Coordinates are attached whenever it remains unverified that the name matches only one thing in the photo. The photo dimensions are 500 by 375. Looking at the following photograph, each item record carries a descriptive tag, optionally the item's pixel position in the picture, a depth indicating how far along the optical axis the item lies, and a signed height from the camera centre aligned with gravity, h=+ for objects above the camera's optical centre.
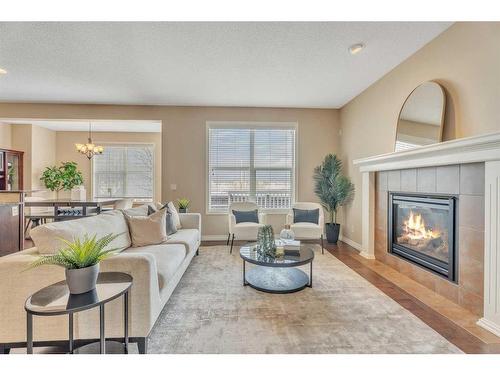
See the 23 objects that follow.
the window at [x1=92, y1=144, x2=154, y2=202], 6.80 +0.37
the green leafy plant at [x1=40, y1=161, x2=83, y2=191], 6.07 +0.21
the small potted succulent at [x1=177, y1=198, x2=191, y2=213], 4.44 -0.36
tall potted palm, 4.46 -0.04
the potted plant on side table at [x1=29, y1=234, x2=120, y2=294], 1.27 -0.43
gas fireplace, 2.33 -0.50
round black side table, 1.13 -0.58
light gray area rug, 1.66 -1.10
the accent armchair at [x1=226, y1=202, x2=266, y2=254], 4.00 -0.71
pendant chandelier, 5.52 +0.85
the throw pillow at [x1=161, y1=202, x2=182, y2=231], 3.40 -0.45
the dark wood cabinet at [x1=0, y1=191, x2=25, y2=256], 3.34 -0.53
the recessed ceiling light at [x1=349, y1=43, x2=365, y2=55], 2.66 +1.58
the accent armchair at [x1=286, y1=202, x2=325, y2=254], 3.96 -0.70
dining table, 4.28 -0.42
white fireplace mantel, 1.79 -0.04
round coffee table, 2.38 -1.07
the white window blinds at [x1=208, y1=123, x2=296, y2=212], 4.95 +0.45
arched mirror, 2.45 +0.79
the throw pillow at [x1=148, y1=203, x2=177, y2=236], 3.19 -0.49
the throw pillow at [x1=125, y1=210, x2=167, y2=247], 2.71 -0.51
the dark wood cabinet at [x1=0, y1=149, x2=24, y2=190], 5.40 +0.36
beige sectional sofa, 1.49 -0.76
